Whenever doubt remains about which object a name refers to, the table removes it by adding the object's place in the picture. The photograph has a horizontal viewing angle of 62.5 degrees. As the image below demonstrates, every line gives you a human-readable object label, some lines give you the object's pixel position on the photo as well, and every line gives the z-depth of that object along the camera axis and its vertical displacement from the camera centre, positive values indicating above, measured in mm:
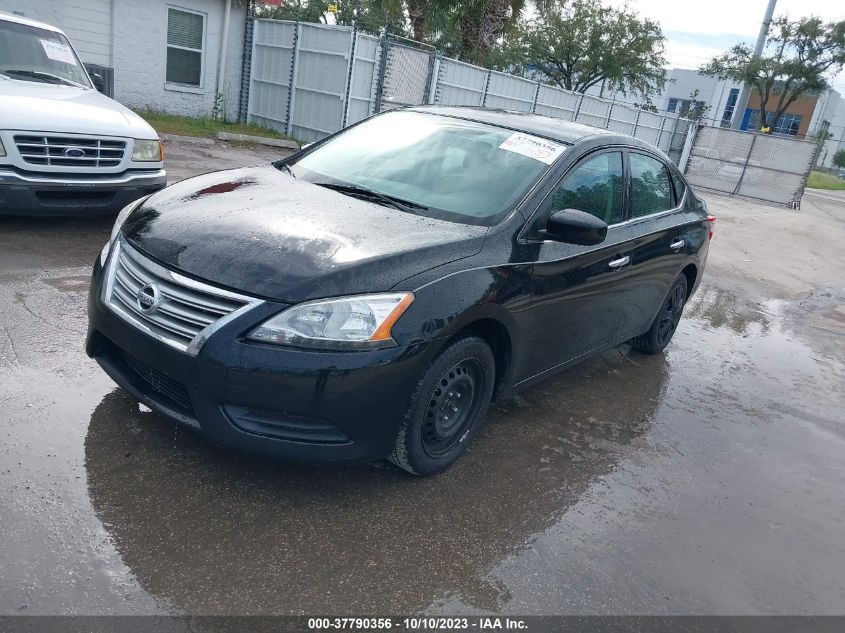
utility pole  28281 +3070
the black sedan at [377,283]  2697 -895
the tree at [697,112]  26053 +241
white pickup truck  5381 -983
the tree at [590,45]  34688 +2617
